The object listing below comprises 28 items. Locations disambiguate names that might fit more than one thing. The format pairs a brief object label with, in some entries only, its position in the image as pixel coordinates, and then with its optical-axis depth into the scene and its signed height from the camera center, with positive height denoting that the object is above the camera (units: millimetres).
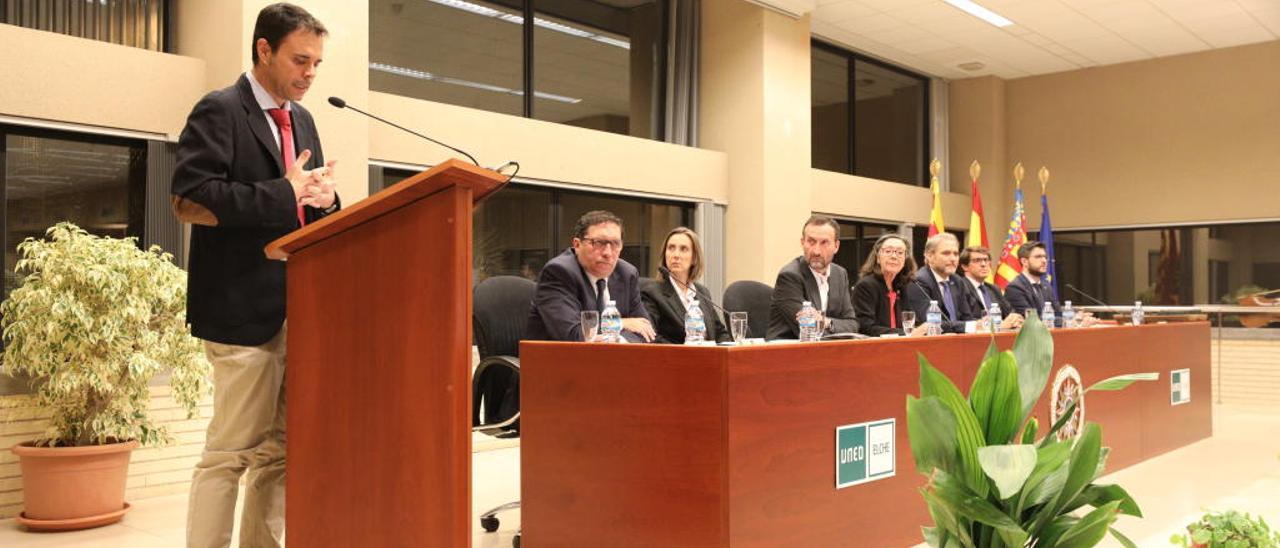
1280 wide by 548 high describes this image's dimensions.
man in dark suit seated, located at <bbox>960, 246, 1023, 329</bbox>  5574 +65
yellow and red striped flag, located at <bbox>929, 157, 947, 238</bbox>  8430 +634
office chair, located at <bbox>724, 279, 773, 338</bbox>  4820 -66
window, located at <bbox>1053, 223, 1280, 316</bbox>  9117 +253
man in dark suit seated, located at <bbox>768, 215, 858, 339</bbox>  4363 +10
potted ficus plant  3441 -240
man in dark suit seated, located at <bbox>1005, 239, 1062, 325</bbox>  6332 +33
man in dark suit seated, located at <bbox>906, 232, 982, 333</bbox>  4930 +36
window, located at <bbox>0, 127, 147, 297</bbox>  4316 +473
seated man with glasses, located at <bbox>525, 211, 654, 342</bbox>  3229 +16
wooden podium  1569 -130
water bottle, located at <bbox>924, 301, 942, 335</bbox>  3688 -114
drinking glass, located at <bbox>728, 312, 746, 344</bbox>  2969 -108
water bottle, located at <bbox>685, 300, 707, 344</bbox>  2975 -111
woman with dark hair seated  4594 +6
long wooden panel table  2461 -404
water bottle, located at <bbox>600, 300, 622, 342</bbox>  2943 -104
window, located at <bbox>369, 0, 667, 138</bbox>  6324 +1623
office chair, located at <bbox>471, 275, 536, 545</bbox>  3178 -209
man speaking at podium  1907 +62
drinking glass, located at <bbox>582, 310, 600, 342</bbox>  2853 -101
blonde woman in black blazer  4164 +2
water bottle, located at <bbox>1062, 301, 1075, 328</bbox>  5027 -147
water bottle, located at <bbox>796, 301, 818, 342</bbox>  3021 -105
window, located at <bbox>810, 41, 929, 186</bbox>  9602 +1721
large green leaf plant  1043 -179
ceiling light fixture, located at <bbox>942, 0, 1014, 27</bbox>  7848 +2234
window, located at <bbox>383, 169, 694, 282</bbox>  6500 +419
